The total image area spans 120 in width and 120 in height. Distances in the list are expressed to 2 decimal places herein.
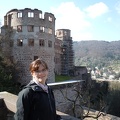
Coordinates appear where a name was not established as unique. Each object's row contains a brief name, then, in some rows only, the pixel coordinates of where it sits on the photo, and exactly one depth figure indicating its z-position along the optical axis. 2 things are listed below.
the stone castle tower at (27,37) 14.81
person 1.54
